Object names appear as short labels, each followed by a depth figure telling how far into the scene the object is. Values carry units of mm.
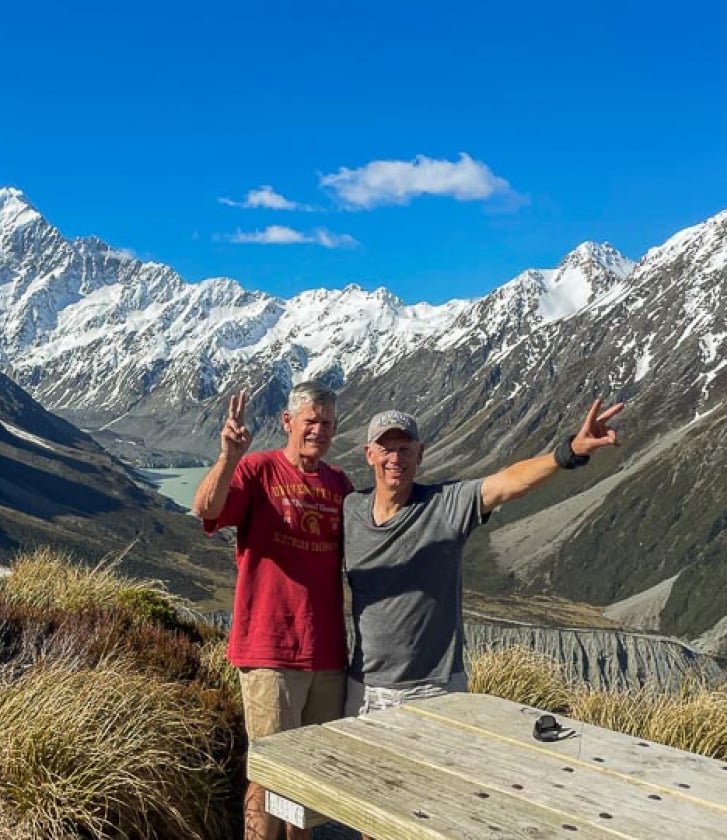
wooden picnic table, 3188
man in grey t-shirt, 5355
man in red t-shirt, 5496
